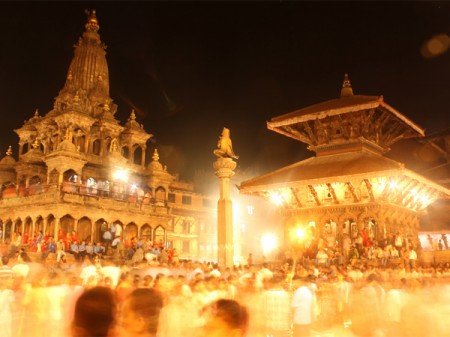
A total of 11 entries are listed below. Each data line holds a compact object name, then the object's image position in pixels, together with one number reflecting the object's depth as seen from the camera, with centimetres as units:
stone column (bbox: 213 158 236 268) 2262
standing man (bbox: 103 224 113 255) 3456
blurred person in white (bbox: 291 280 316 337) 941
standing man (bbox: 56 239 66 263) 2548
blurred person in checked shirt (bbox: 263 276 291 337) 1006
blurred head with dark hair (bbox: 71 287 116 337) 377
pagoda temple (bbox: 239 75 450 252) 2359
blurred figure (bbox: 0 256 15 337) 780
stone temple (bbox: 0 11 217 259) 3644
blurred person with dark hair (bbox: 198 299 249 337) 415
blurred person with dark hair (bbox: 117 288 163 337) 424
